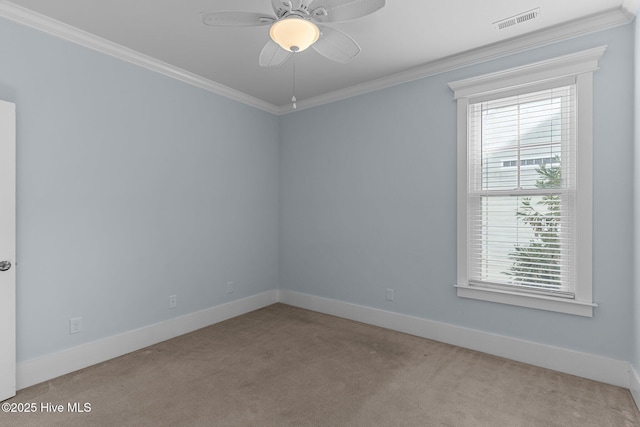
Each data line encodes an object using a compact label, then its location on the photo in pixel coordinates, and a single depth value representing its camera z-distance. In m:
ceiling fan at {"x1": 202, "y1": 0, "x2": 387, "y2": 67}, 1.81
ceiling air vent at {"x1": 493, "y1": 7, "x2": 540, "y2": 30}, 2.50
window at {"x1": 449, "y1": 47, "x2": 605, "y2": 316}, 2.66
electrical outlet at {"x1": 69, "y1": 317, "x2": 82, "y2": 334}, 2.77
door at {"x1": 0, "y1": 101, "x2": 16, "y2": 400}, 2.34
